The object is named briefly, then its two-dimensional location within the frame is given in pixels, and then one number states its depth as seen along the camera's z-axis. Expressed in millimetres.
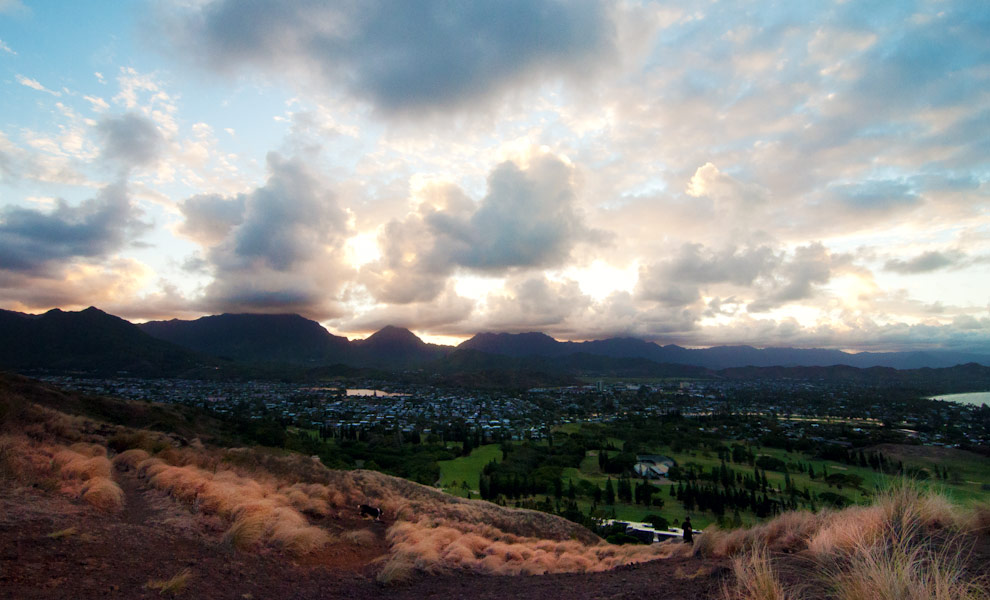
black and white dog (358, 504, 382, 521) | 14734
